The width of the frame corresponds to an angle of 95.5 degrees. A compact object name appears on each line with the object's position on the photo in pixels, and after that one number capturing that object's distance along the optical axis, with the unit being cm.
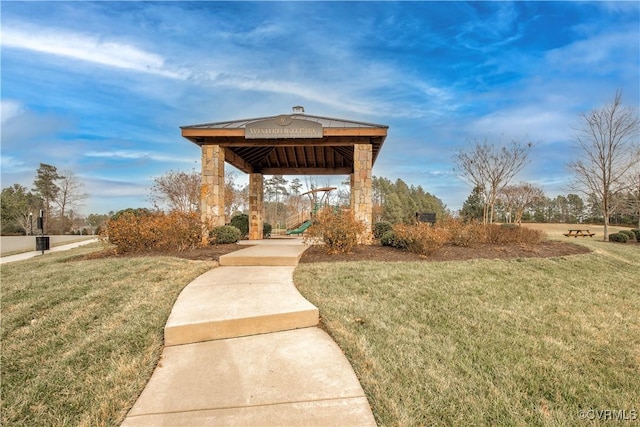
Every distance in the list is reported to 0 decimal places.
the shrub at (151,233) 722
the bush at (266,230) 1420
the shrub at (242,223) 1309
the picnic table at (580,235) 1881
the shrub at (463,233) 829
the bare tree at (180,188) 2089
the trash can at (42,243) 1136
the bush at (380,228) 964
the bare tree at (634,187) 1536
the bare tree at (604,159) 1435
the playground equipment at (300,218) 1985
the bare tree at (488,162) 1494
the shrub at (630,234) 1519
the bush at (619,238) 1467
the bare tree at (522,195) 2683
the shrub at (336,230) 693
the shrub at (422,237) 698
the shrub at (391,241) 795
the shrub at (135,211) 1099
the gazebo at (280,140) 906
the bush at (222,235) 861
